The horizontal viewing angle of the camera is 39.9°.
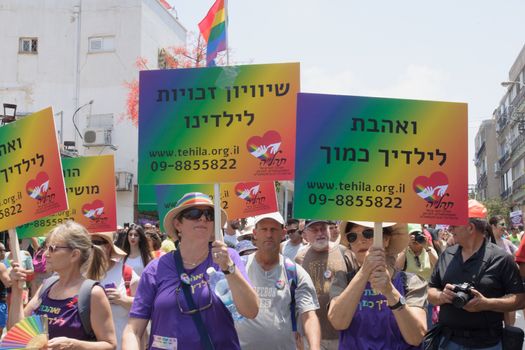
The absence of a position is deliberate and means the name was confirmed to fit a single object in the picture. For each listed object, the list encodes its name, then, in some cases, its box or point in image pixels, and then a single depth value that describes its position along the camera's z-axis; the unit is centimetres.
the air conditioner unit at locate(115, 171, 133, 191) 3391
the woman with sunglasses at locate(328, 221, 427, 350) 396
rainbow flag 1308
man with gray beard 618
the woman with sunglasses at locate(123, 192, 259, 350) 390
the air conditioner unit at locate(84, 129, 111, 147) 3356
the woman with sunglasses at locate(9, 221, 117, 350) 412
